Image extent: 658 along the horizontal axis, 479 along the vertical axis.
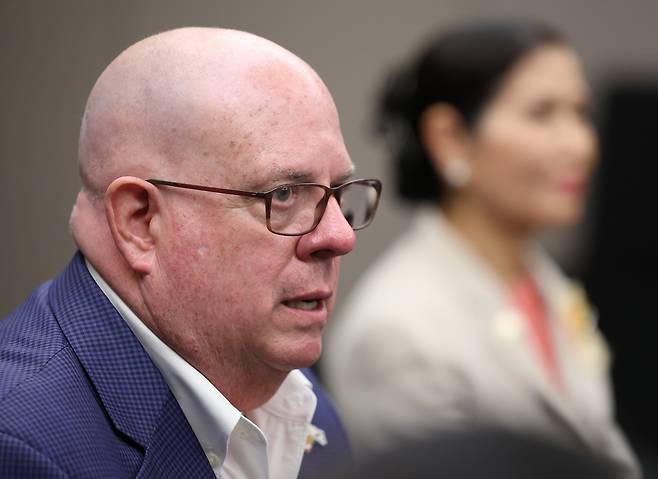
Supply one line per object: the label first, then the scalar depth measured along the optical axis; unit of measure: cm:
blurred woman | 552
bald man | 284
